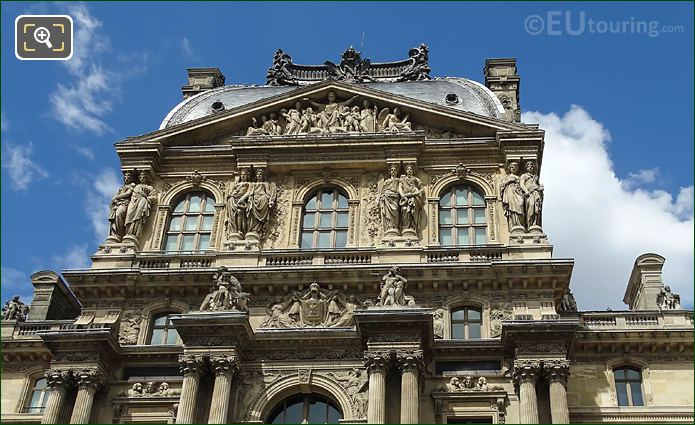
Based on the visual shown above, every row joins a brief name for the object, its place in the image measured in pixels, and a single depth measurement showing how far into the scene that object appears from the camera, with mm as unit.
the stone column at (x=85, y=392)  26877
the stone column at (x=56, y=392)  27000
